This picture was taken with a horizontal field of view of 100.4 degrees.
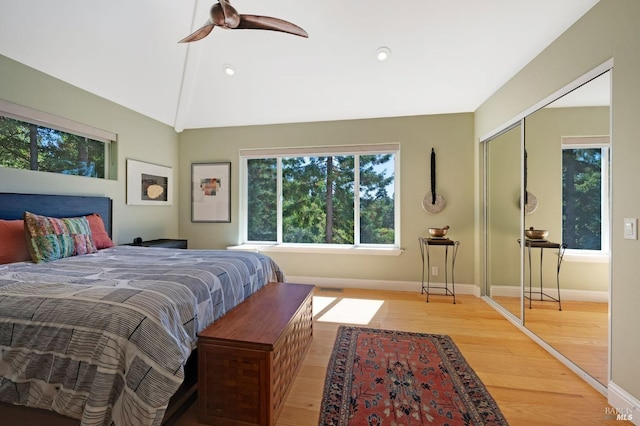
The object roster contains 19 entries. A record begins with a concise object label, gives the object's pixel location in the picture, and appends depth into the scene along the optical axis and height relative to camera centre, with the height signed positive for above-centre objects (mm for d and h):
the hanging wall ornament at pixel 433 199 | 3645 +173
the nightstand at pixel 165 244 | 3301 -417
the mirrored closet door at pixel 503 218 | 2705 -68
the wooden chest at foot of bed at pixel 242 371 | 1327 -826
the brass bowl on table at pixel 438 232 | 3402 -260
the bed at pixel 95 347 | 1081 -586
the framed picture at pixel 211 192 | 4238 +305
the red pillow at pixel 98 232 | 2633 -220
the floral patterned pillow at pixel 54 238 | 2023 -222
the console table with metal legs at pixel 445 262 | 3563 -697
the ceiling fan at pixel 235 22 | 1722 +1339
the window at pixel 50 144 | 2361 +679
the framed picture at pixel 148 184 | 3480 +381
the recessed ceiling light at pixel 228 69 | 3160 +1697
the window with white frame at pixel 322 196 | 3920 +242
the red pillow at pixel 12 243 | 1961 -245
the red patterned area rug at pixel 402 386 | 1460 -1121
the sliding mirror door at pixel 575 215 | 1745 -26
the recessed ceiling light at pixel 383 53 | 2750 +1659
